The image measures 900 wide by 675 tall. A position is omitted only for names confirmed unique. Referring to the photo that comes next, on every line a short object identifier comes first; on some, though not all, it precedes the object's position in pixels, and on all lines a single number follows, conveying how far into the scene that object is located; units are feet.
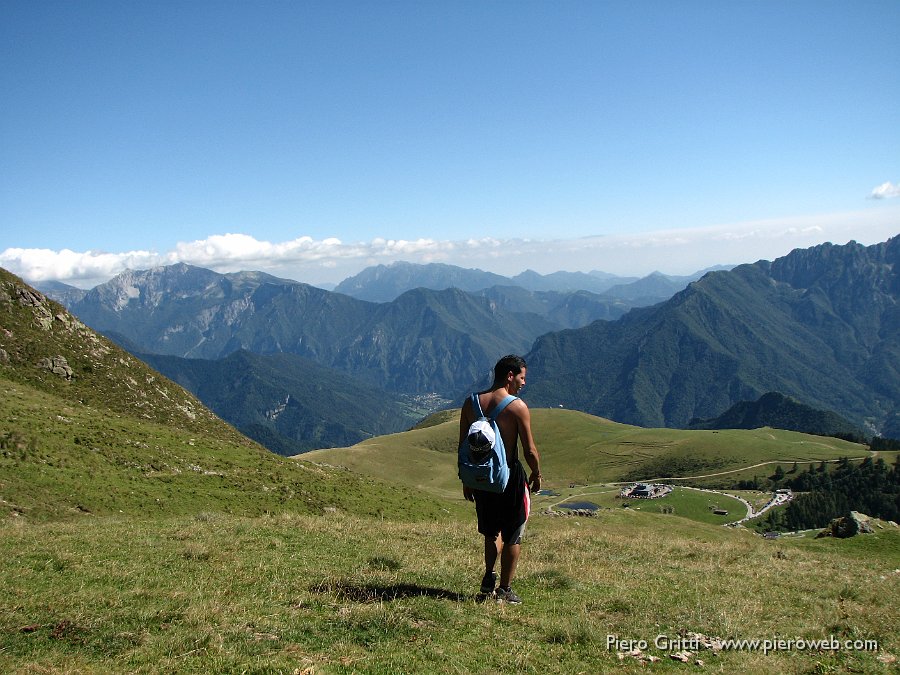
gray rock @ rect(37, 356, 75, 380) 150.30
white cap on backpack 28.22
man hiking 29.45
